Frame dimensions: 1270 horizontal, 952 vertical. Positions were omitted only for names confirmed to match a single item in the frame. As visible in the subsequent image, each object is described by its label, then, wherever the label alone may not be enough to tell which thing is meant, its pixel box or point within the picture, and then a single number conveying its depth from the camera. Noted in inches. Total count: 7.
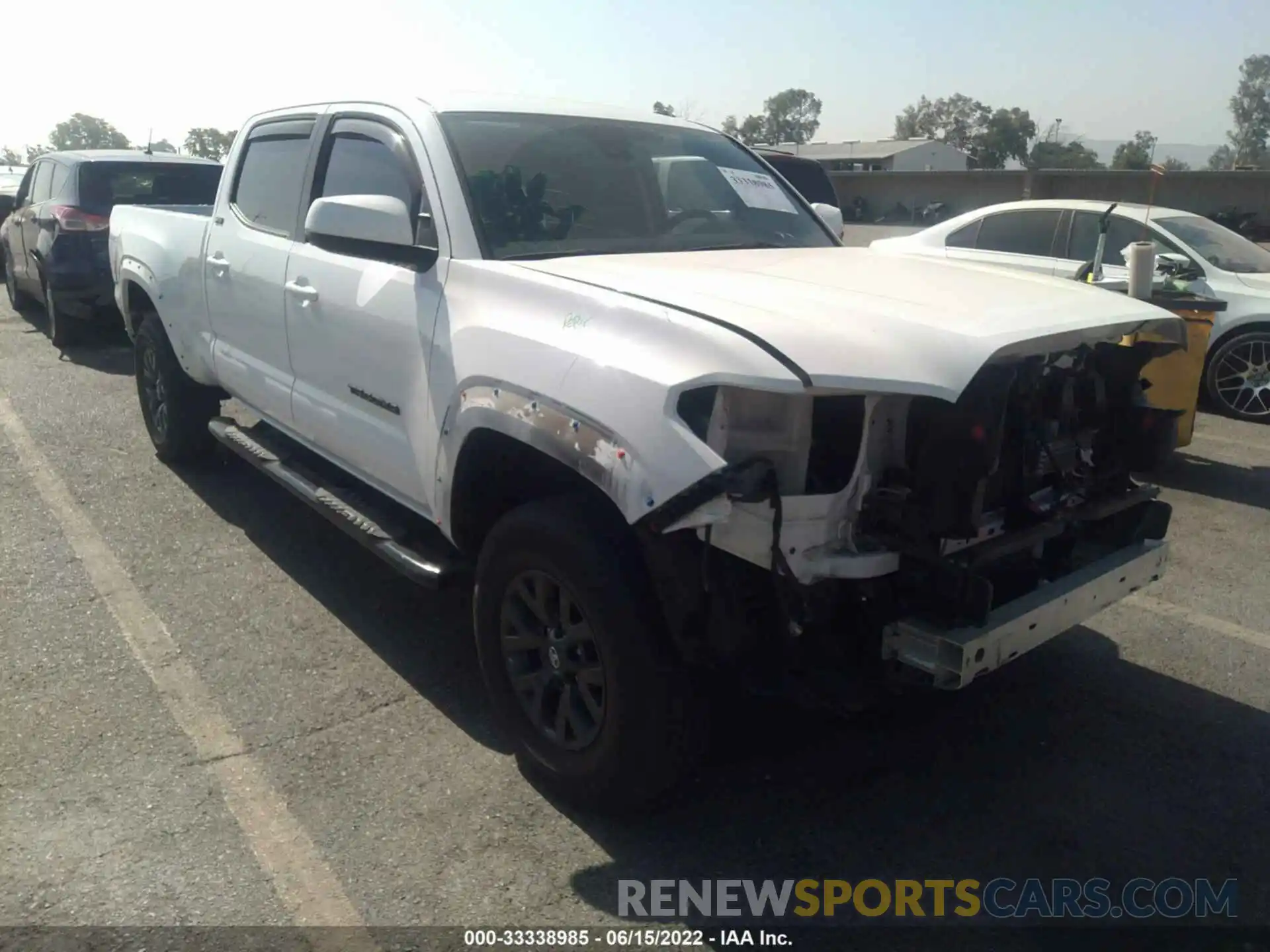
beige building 2864.2
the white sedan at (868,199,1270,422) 325.4
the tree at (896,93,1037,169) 3422.5
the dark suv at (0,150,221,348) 390.3
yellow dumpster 249.3
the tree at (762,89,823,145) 5123.0
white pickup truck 104.6
